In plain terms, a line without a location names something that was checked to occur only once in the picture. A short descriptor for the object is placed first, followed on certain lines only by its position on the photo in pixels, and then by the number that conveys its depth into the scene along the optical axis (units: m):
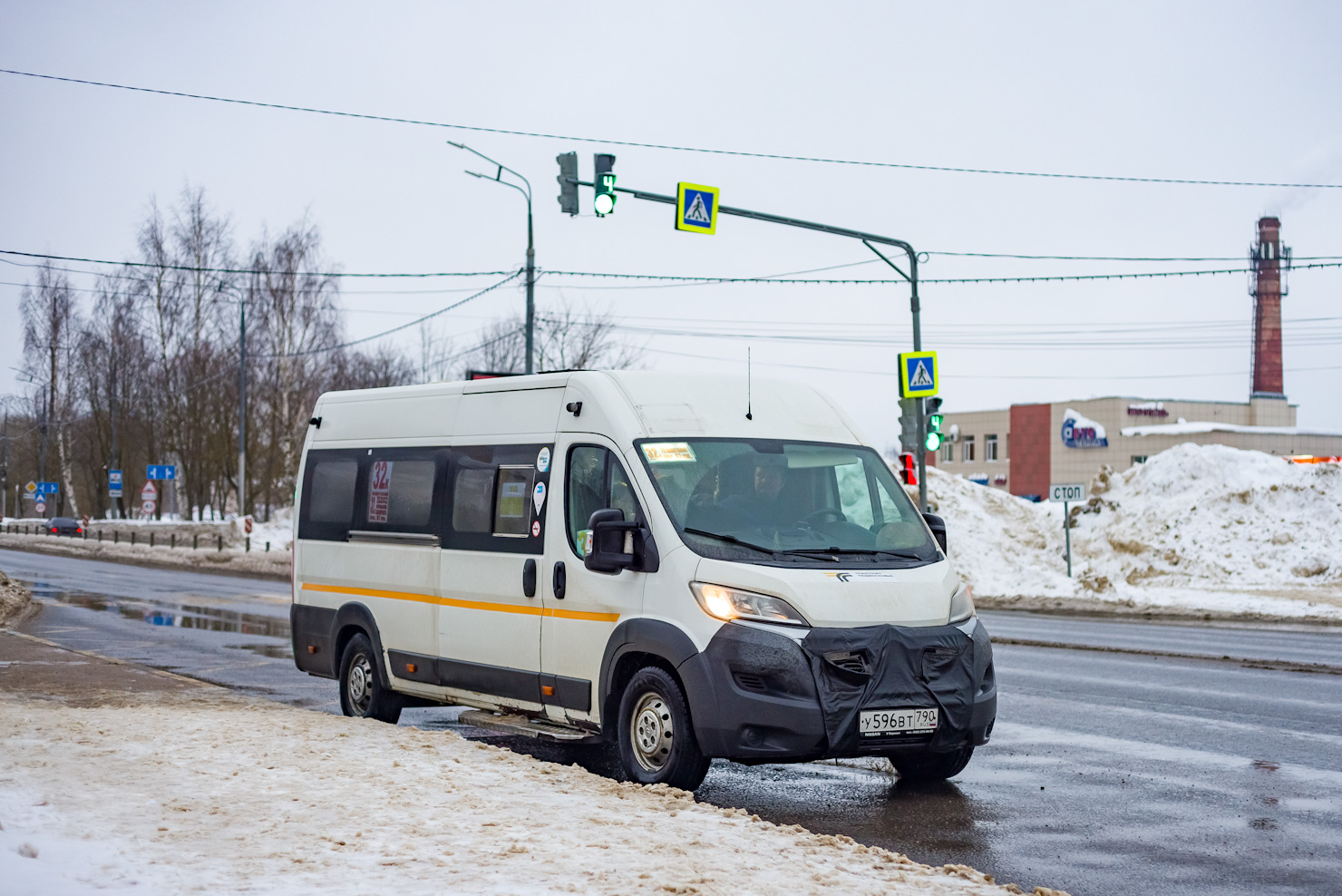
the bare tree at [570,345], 53.97
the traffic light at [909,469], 23.98
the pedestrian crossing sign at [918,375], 24.42
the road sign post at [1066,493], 30.23
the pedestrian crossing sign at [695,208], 20.25
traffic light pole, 21.00
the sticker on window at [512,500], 8.96
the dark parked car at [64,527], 68.44
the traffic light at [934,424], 24.69
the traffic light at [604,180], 19.41
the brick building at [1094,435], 76.00
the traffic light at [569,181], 20.06
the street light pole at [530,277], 26.98
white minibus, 7.19
